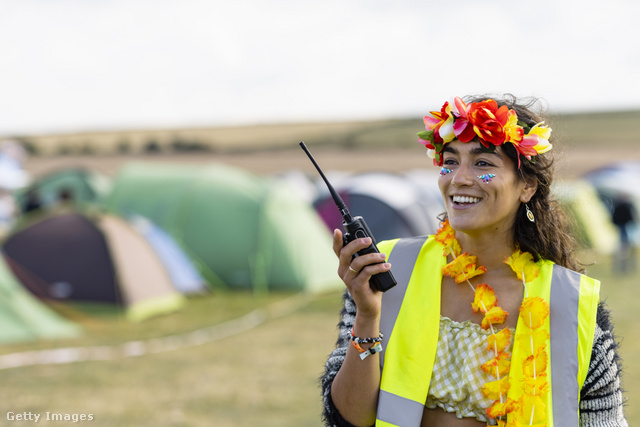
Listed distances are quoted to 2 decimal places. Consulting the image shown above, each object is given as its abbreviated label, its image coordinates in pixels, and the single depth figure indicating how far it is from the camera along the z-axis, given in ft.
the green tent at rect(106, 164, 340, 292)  37.88
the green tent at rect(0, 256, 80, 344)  25.32
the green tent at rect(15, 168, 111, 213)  60.29
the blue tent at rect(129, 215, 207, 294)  33.81
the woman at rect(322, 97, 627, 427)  6.93
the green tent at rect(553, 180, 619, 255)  58.34
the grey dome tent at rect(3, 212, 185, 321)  30.48
